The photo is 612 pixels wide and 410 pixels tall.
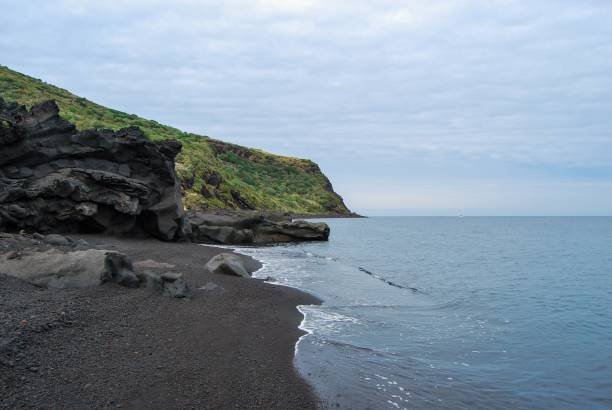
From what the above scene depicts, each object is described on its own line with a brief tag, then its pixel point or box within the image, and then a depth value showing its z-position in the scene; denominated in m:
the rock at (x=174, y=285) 13.62
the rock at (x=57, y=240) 18.66
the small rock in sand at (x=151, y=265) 17.41
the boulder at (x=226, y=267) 19.77
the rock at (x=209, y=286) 15.62
